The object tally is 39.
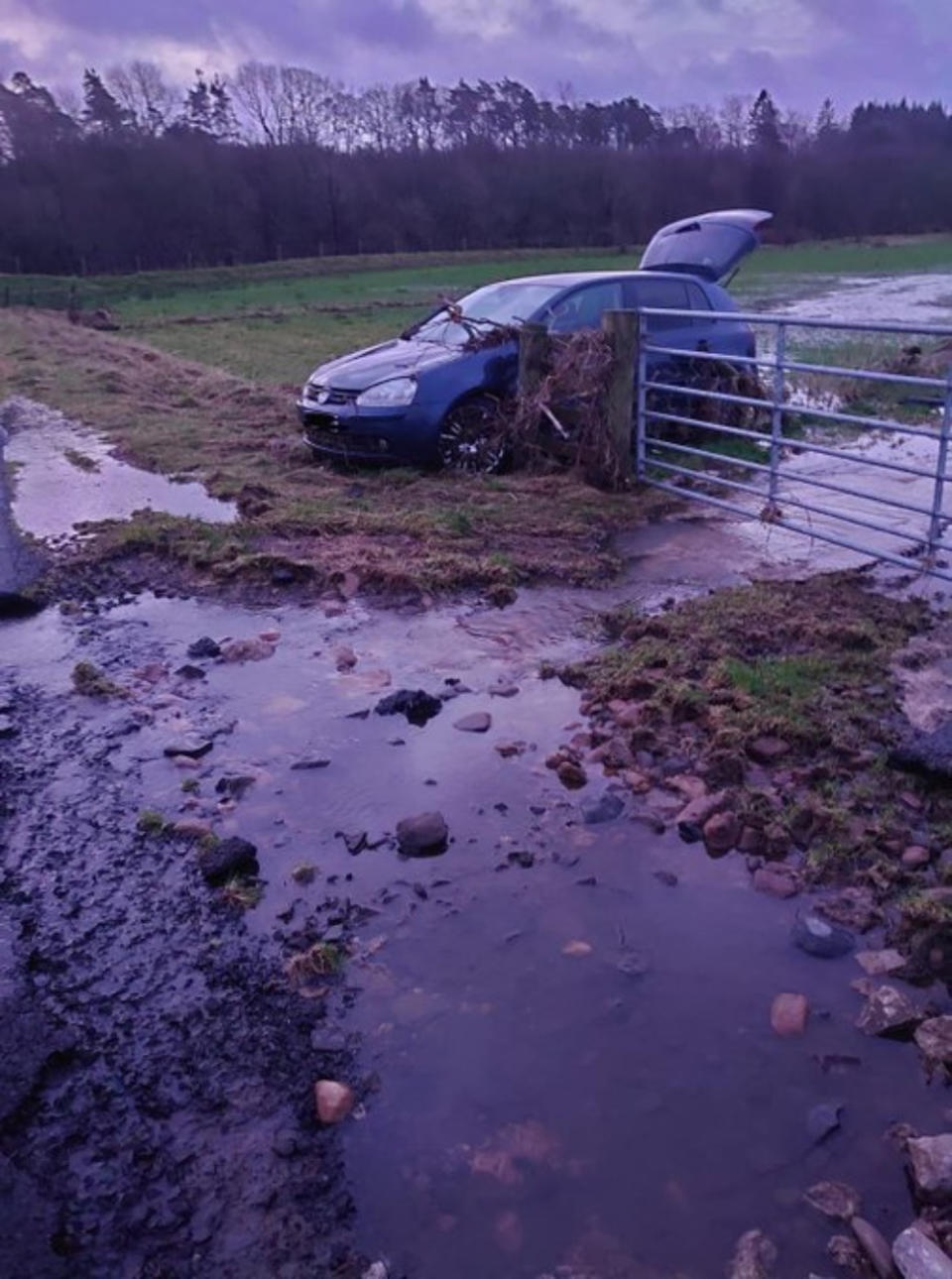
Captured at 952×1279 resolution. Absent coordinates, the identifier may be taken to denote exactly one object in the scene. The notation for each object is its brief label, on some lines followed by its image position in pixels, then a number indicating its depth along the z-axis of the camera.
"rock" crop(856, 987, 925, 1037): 3.06
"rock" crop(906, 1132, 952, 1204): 2.50
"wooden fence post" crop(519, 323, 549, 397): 9.32
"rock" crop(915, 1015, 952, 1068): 2.94
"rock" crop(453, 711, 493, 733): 4.95
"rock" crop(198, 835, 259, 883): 3.84
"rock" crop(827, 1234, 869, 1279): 2.37
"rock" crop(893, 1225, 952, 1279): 2.29
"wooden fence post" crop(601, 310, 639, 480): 8.74
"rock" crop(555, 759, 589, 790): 4.43
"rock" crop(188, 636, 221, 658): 5.89
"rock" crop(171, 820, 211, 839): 4.11
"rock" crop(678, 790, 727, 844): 4.07
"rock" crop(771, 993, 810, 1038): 3.09
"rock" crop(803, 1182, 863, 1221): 2.50
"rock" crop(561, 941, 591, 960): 3.42
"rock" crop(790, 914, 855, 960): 3.40
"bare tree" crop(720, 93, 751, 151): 97.62
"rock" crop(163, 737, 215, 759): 4.76
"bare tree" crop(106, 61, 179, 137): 78.96
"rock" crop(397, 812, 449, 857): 4.00
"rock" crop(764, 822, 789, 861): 3.92
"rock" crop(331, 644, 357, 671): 5.70
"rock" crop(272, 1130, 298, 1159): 2.71
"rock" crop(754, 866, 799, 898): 3.70
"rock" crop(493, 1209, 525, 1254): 2.46
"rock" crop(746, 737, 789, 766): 4.50
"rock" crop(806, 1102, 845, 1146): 2.72
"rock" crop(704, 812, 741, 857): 3.99
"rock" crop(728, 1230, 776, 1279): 2.37
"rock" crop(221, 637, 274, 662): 5.86
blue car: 9.41
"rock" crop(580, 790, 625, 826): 4.18
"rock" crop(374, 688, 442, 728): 5.11
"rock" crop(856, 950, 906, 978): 3.30
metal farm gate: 6.53
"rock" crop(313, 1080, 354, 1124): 2.82
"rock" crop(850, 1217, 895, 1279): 2.35
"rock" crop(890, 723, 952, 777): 4.22
